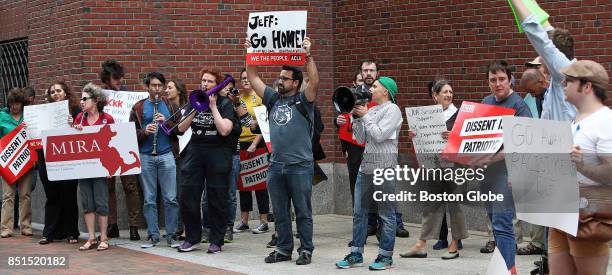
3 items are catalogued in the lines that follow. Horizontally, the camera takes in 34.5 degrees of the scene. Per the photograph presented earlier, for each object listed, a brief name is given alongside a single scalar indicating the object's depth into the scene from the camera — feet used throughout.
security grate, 48.83
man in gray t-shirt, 30.96
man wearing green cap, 29.71
